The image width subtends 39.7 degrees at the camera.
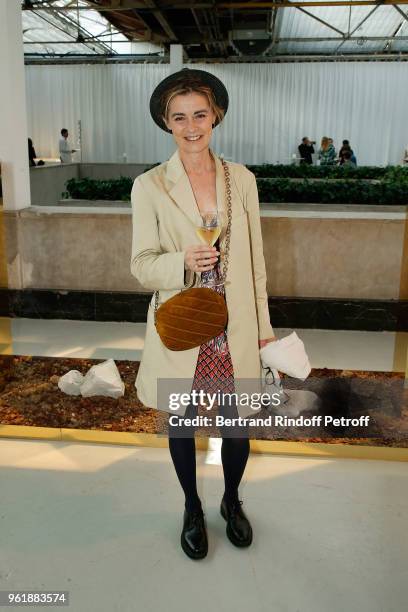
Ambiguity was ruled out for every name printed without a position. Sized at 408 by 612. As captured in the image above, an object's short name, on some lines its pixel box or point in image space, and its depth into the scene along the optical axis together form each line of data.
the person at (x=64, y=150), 14.49
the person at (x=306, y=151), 15.71
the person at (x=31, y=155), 11.16
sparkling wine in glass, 1.65
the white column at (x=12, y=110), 4.86
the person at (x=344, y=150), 13.12
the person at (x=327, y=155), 13.40
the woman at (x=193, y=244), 1.84
